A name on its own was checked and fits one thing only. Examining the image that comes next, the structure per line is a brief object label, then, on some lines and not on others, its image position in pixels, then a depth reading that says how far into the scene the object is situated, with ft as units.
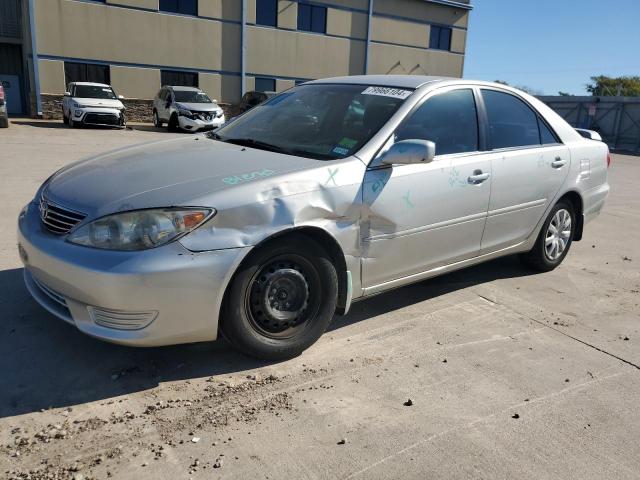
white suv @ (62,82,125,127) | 65.82
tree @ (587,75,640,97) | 198.63
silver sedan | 9.30
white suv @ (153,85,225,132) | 66.95
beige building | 79.41
